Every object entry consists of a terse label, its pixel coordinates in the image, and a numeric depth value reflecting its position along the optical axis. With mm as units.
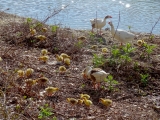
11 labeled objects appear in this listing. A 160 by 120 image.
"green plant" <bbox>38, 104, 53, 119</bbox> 6402
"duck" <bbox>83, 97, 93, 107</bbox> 7206
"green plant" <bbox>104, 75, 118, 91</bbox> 8217
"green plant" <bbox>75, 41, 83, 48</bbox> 10923
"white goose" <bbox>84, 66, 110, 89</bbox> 8251
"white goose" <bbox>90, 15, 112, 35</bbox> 14016
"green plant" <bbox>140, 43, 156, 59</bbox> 10510
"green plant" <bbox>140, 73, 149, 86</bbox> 8972
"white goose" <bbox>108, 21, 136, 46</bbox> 11787
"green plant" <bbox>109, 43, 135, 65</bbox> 9720
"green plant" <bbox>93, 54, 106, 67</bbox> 9603
